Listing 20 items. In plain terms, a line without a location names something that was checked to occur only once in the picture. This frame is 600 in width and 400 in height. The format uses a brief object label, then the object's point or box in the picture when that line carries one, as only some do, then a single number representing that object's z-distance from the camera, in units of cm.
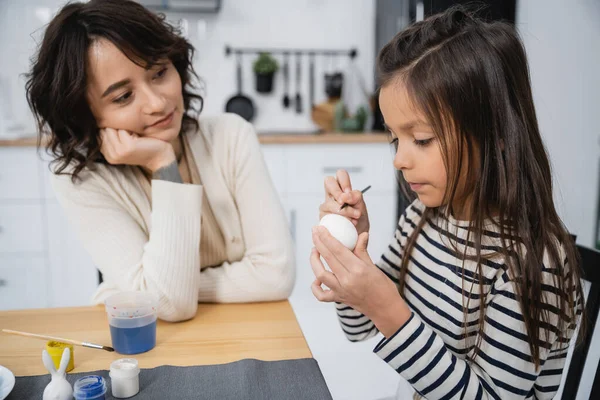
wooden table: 83
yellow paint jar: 80
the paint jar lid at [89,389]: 68
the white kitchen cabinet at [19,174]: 254
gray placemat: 72
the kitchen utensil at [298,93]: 325
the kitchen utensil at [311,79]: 324
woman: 109
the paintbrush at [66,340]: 85
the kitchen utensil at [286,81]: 325
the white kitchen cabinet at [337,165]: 274
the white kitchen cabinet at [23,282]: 262
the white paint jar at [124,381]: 71
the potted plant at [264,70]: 312
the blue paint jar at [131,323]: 85
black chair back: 92
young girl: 78
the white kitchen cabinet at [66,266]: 261
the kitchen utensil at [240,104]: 319
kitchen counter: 269
